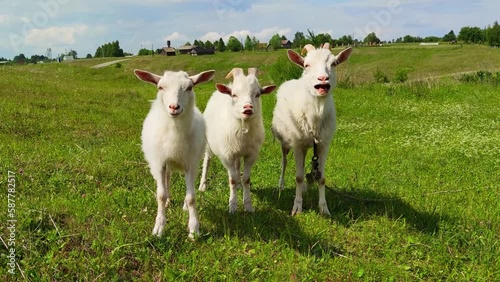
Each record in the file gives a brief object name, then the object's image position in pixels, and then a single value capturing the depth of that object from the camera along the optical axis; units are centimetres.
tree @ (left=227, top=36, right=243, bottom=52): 12762
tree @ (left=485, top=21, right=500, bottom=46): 11575
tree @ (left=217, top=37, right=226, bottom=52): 13102
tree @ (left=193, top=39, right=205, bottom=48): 12932
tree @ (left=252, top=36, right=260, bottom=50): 12404
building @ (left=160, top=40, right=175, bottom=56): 11575
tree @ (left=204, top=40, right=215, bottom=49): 12694
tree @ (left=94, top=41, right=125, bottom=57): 14400
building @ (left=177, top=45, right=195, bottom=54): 12535
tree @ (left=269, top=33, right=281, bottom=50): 12141
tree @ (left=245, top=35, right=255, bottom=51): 12388
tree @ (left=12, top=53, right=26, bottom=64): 7875
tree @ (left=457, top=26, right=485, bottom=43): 12662
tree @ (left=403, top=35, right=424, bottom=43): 13638
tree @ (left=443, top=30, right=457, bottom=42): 13619
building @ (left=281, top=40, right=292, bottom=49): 13256
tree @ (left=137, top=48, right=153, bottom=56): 13588
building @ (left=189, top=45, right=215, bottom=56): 11830
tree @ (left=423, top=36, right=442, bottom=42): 14115
